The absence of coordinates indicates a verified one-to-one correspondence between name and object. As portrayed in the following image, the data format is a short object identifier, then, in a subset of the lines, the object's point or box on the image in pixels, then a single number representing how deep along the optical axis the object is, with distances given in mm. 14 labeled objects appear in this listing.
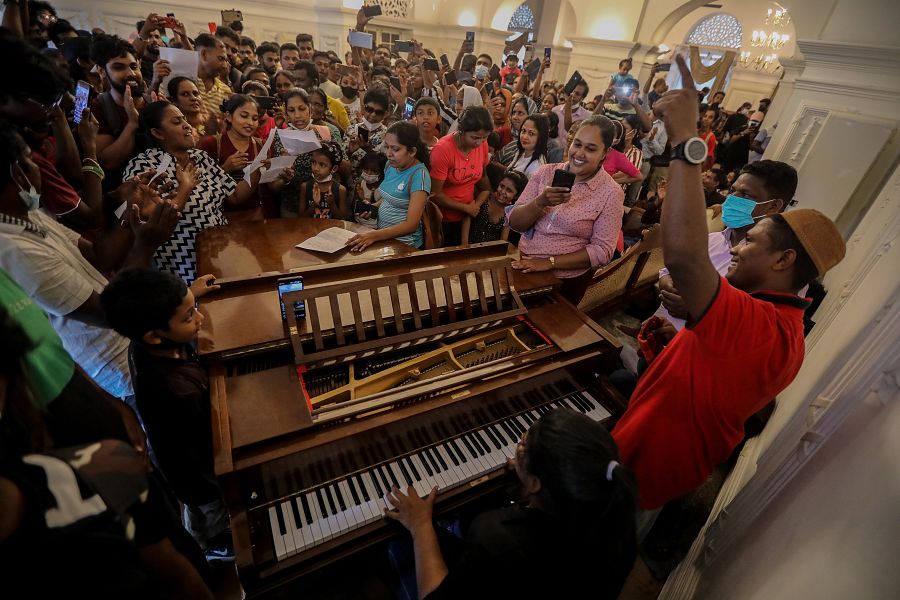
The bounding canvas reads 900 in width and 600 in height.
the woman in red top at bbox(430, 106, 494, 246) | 4066
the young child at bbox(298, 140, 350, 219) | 4000
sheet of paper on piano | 3199
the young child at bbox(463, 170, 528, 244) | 4566
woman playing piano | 1293
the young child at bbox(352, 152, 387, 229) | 4395
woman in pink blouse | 2975
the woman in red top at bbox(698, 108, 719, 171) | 7958
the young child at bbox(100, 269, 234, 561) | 1772
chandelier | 15398
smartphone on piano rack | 2137
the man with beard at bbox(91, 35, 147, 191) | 3688
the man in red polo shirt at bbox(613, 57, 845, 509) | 1547
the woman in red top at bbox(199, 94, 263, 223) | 3904
